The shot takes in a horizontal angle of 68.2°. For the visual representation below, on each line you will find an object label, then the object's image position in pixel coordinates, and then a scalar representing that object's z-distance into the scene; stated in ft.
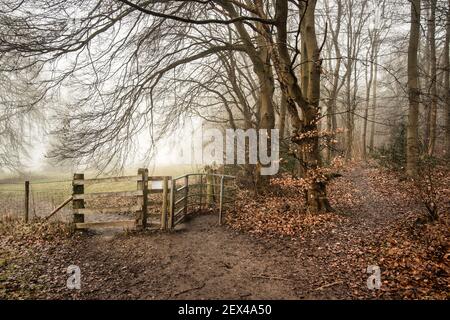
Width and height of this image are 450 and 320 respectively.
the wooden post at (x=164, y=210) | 31.68
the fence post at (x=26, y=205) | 36.14
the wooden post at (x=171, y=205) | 31.83
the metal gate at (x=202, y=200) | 32.14
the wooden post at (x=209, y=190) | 38.08
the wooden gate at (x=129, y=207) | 31.35
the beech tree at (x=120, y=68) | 26.25
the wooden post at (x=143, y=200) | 31.35
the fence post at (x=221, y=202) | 33.26
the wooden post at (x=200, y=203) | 38.08
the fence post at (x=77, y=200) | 31.68
